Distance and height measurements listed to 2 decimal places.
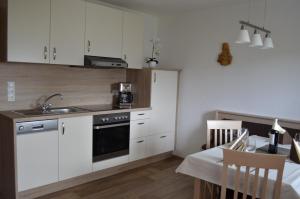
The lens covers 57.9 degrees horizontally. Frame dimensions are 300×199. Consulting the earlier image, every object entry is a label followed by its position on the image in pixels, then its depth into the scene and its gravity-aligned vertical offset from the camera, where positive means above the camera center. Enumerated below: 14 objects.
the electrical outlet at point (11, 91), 3.04 -0.18
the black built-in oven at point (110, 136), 3.35 -0.73
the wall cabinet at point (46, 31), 2.73 +0.49
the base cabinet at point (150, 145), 3.80 -0.97
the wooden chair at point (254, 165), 1.64 -0.50
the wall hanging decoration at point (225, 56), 3.71 +0.37
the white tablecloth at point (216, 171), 1.69 -0.62
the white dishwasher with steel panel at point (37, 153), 2.69 -0.80
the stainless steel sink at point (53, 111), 3.03 -0.41
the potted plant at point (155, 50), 4.42 +0.51
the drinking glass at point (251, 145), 2.32 -0.55
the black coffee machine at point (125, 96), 3.92 -0.24
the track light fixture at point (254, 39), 2.27 +0.38
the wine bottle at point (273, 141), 2.27 -0.48
